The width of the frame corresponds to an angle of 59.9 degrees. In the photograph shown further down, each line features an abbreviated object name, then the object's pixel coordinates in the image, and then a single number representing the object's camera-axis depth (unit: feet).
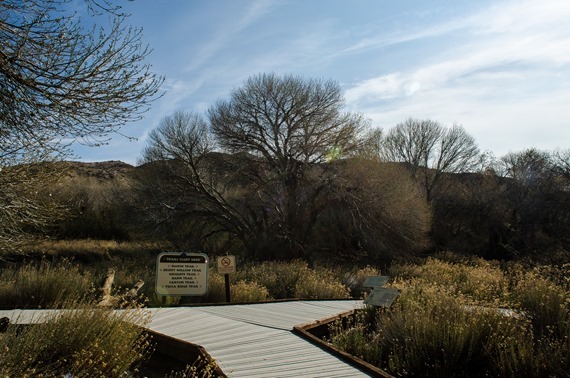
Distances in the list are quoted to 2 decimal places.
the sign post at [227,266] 37.60
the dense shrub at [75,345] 15.12
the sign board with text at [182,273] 34.88
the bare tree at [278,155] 100.83
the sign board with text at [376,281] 31.94
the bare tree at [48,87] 21.11
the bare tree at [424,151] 184.96
